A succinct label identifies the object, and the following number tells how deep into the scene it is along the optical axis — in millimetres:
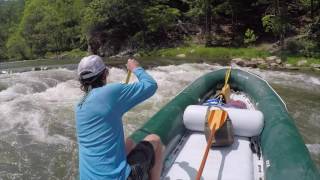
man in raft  1576
